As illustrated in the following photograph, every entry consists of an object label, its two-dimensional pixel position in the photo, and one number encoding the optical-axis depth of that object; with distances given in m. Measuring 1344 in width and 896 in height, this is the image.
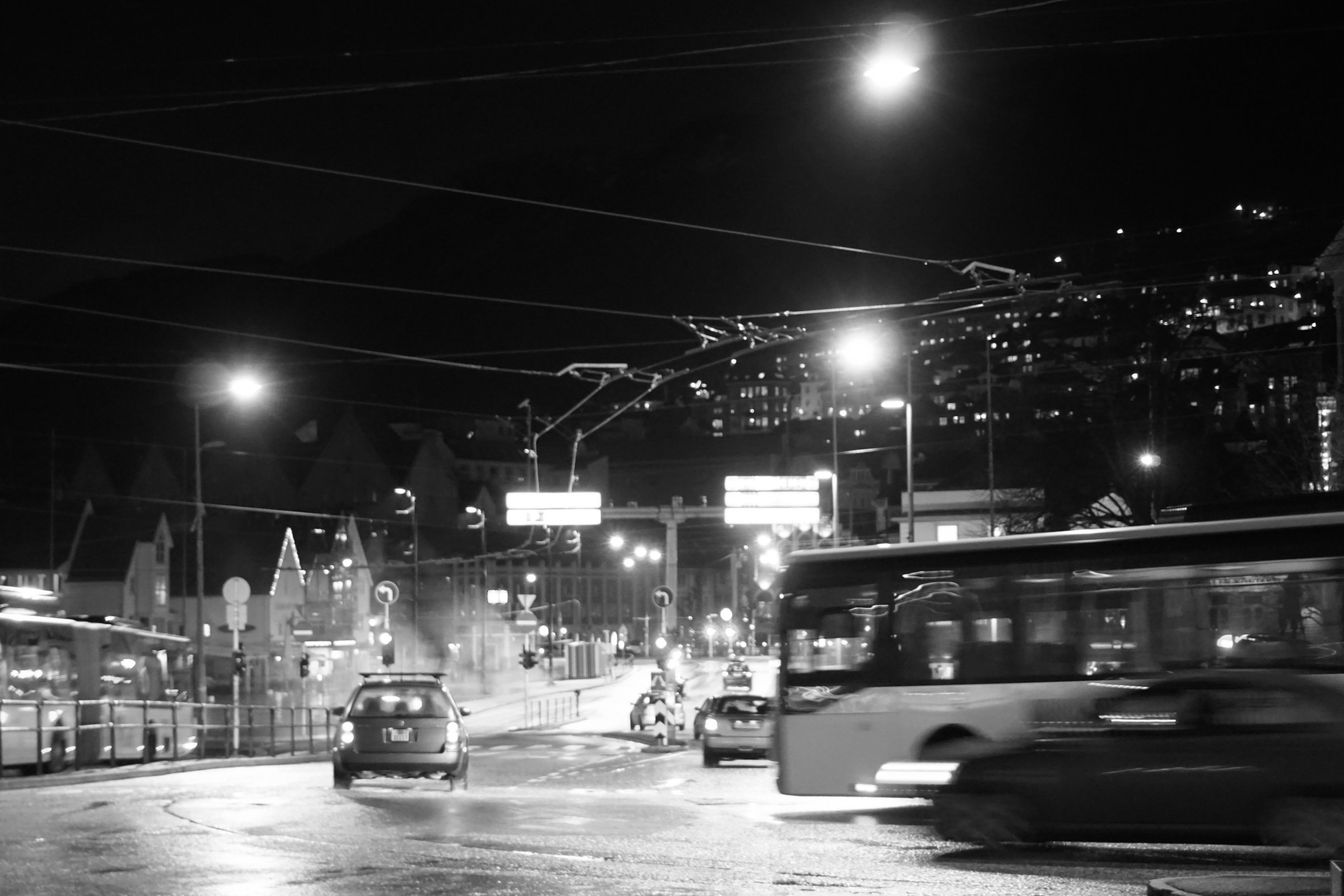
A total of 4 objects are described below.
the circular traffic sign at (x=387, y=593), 44.94
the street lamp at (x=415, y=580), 59.50
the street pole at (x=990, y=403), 51.62
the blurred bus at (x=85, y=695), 27.92
